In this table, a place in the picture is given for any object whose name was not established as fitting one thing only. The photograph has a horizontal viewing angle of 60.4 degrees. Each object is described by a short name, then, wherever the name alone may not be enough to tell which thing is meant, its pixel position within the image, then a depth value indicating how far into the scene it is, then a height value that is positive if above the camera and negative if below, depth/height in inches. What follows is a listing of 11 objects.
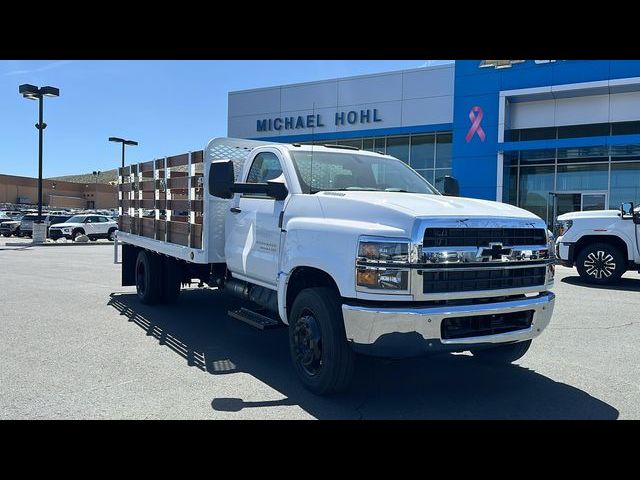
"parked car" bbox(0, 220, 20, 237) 1257.6 -44.7
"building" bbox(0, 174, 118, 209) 3240.7 +107.8
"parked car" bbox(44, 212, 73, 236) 1228.5 -20.5
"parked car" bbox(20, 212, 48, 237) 1202.6 -34.4
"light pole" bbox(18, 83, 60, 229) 953.6 +201.7
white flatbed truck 157.6 -13.5
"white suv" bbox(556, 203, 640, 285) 440.1 -16.4
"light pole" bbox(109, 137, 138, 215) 1311.9 +170.9
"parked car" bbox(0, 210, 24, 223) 1351.5 -19.2
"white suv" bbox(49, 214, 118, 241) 1104.2 -35.4
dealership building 886.4 +173.9
